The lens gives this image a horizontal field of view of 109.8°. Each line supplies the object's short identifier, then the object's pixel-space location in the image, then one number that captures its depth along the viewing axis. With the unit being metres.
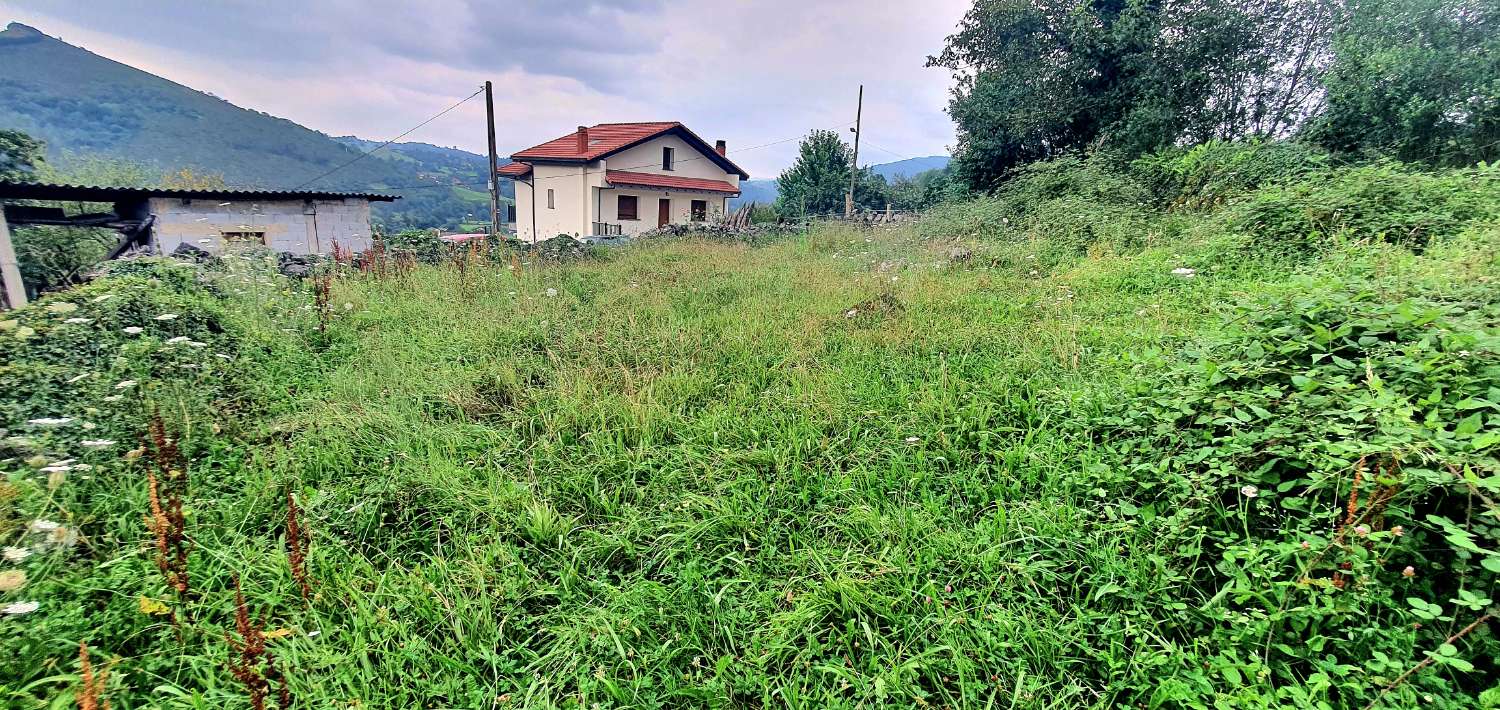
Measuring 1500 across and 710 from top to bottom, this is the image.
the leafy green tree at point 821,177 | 27.38
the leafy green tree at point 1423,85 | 8.59
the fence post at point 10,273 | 7.87
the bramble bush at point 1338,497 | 1.37
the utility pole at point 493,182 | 13.90
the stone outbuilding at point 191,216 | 8.05
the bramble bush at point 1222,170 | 7.71
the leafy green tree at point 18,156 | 11.19
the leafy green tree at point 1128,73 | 11.69
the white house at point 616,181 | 19.52
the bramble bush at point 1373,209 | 4.39
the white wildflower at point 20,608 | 1.51
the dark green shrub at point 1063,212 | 6.93
